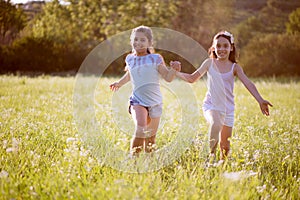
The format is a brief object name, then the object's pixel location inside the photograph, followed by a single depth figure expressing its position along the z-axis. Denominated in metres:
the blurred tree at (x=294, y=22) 33.62
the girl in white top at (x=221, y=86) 5.47
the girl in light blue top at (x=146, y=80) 5.36
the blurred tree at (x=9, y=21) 21.67
